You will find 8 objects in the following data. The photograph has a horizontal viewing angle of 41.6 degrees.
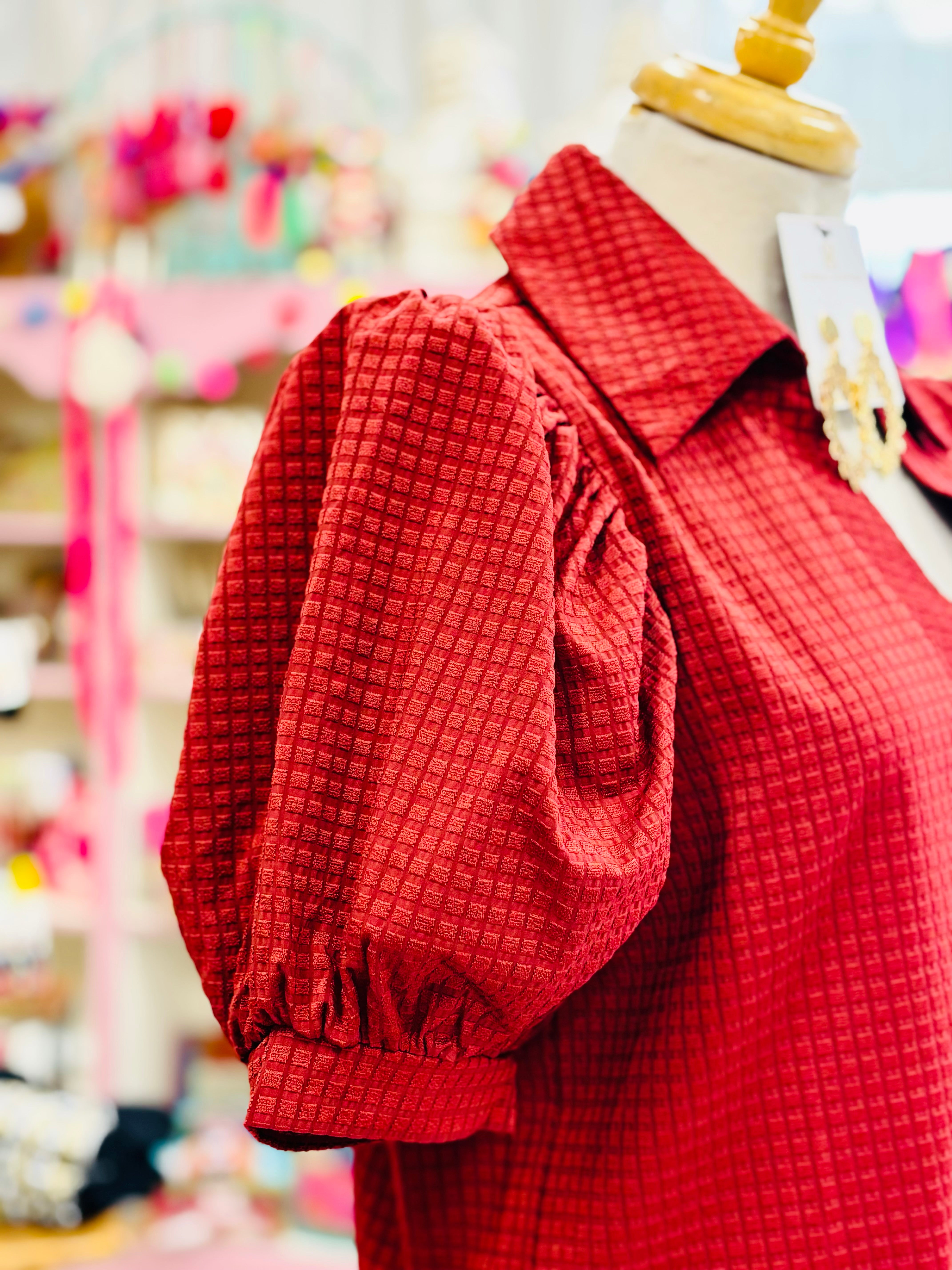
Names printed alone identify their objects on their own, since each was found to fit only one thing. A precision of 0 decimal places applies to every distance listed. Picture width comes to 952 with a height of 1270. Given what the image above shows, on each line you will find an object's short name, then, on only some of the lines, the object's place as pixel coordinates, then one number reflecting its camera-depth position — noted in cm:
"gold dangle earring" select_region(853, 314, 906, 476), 78
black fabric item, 224
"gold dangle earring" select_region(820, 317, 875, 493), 75
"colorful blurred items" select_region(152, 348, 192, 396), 240
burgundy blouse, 56
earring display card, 79
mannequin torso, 80
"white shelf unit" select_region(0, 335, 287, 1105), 251
